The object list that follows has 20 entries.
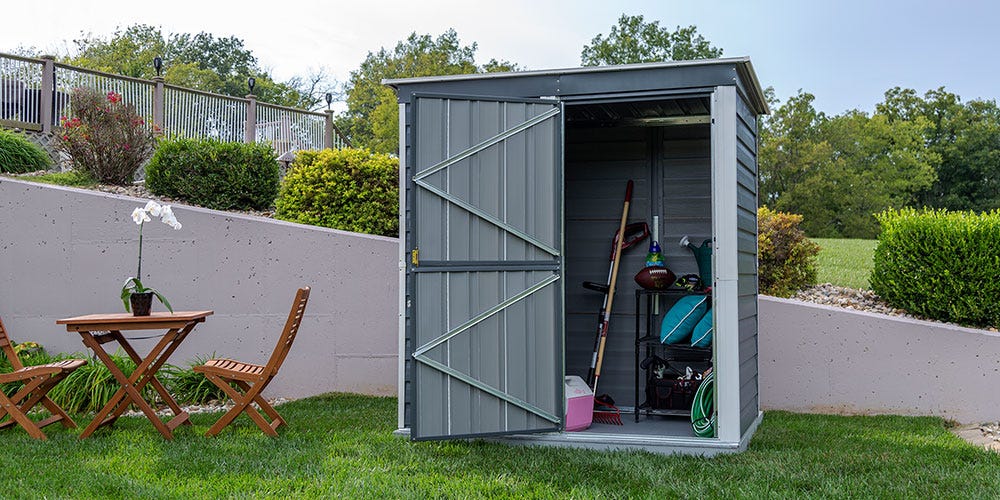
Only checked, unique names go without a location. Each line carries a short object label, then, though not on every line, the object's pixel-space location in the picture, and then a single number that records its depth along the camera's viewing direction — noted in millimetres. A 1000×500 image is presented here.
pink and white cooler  5098
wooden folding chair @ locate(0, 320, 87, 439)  5039
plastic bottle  5824
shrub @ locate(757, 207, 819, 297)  7500
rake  5602
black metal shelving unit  5605
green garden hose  4977
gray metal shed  4711
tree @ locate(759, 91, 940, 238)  23938
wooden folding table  5008
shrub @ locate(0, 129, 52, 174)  8383
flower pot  5195
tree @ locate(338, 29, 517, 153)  21469
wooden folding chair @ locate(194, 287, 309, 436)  5035
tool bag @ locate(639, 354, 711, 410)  5598
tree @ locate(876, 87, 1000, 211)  25281
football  5684
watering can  5676
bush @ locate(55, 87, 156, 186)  8242
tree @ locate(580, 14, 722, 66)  26156
